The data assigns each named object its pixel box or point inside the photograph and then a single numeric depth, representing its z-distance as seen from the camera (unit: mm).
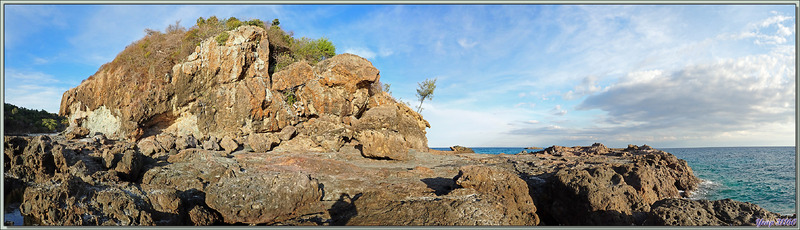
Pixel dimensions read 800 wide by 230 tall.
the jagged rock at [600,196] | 8625
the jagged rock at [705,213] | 6297
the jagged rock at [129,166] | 11602
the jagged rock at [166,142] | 18281
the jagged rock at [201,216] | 8312
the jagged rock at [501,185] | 9289
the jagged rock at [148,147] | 16625
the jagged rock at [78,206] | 7273
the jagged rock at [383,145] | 18327
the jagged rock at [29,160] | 10352
